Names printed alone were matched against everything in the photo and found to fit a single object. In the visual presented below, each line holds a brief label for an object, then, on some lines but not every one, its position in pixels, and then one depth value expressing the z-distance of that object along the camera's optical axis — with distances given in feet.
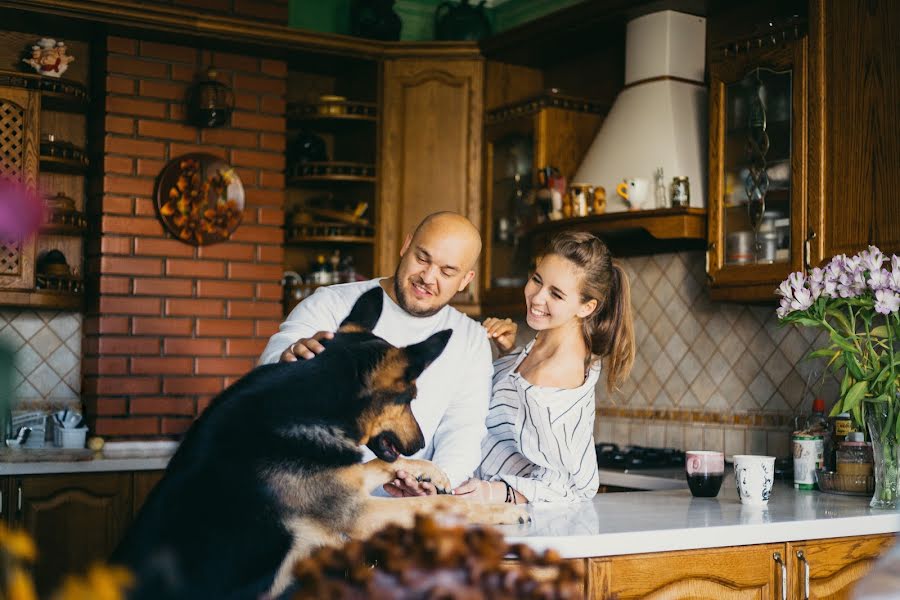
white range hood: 11.69
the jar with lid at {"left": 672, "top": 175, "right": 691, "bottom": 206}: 11.34
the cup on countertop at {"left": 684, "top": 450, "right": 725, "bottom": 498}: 8.45
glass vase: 8.14
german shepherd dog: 4.49
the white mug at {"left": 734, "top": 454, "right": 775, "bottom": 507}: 8.02
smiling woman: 7.45
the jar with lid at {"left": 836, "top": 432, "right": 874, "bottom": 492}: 8.94
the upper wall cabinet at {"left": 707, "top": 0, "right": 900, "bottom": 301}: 9.44
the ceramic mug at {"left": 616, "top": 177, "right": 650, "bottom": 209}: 11.71
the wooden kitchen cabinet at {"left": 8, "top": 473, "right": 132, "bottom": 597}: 11.47
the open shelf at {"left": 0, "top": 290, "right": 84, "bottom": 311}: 12.60
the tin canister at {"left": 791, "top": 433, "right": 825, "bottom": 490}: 9.55
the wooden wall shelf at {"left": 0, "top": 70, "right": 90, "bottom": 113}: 12.55
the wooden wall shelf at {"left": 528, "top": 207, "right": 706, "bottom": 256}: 11.27
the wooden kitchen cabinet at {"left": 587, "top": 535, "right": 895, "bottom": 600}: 6.42
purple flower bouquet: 8.18
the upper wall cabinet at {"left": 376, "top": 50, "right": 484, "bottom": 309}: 14.64
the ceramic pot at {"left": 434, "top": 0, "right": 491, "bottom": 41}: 14.99
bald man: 7.07
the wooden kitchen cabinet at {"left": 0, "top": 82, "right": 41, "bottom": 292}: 12.52
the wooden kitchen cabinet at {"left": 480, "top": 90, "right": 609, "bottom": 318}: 13.43
